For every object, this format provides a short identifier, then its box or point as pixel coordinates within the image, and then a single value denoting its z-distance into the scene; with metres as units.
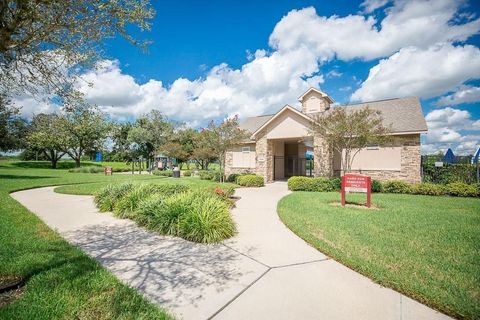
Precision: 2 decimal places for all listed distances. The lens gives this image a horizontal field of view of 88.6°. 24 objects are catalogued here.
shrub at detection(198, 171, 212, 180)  23.59
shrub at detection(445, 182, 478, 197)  12.73
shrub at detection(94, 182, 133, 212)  8.97
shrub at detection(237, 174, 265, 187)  17.77
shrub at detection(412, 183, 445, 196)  13.47
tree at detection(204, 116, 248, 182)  19.31
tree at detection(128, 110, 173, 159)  44.19
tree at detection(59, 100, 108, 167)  39.22
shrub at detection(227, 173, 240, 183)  21.35
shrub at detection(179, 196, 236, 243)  5.71
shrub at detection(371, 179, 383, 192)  15.07
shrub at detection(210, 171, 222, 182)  21.95
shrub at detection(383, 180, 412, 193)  14.27
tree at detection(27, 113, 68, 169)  38.84
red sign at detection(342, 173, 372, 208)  9.72
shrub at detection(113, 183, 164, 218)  7.98
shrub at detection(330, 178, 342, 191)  15.35
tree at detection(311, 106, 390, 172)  13.34
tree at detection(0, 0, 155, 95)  3.96
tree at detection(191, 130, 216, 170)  20.08
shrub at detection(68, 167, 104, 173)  33.25
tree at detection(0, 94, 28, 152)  19.21
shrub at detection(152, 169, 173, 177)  29.02
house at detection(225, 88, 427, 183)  15.95
